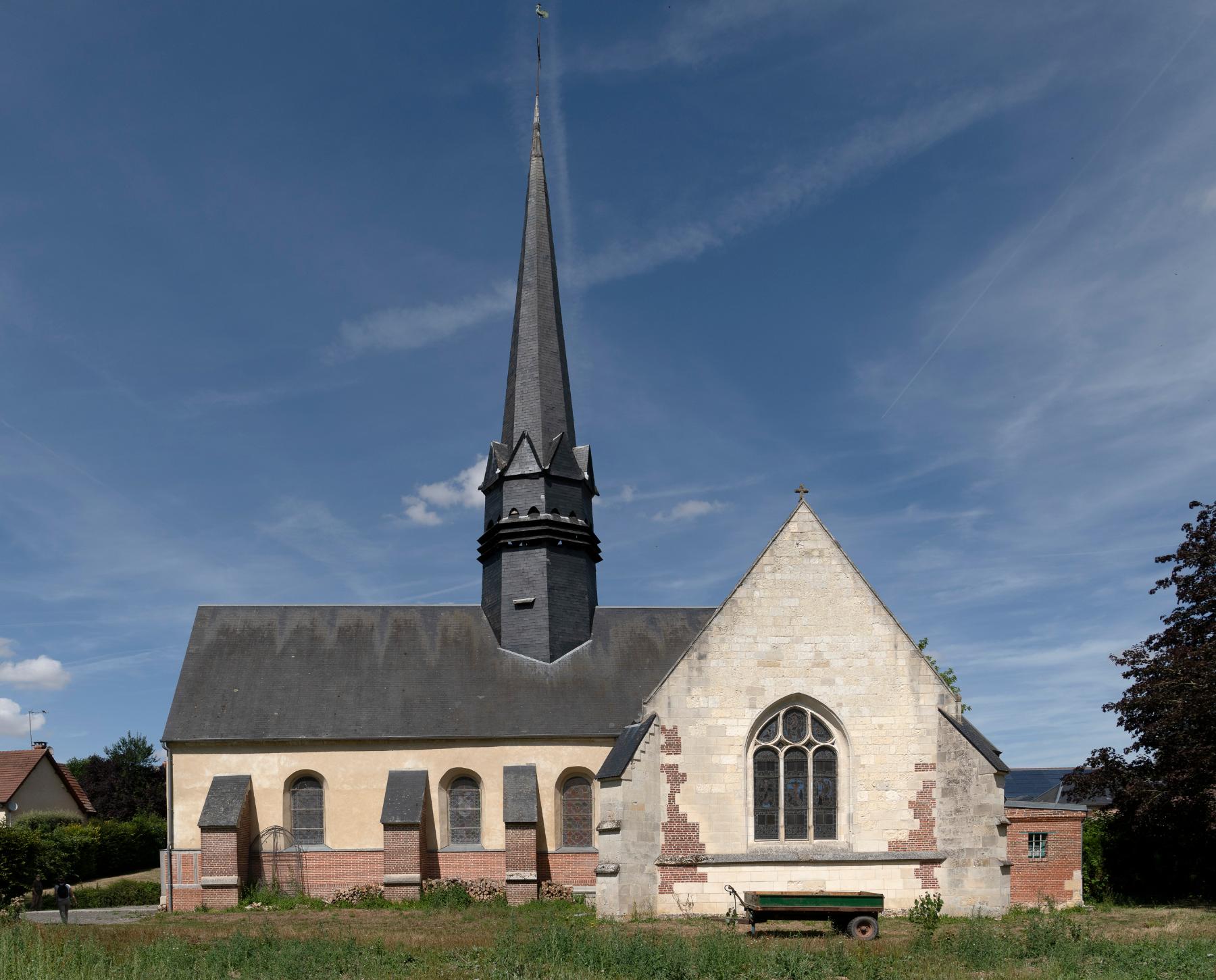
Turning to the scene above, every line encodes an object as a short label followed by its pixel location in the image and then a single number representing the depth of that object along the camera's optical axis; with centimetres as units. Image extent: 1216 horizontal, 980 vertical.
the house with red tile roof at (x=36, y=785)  3697
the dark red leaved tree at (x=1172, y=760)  2061
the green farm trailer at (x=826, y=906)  1559
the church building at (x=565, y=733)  1825
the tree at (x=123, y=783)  5028
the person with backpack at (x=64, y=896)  2062
